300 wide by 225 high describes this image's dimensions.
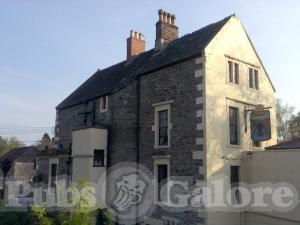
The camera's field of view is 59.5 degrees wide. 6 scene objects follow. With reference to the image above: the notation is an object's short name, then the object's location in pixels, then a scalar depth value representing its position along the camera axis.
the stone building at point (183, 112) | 11.61
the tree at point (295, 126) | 28.49
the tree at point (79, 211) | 7.86
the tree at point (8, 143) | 58.33
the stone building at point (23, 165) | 33.18
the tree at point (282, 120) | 29.84
